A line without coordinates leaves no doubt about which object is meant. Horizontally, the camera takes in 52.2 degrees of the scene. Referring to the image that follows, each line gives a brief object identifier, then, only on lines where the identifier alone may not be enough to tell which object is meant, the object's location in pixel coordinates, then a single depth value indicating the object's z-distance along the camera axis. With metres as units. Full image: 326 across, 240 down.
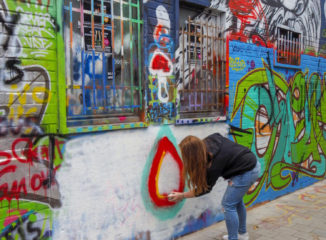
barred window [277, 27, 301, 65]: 6.29
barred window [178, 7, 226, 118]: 4.67
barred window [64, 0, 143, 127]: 3.48
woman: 3.28
